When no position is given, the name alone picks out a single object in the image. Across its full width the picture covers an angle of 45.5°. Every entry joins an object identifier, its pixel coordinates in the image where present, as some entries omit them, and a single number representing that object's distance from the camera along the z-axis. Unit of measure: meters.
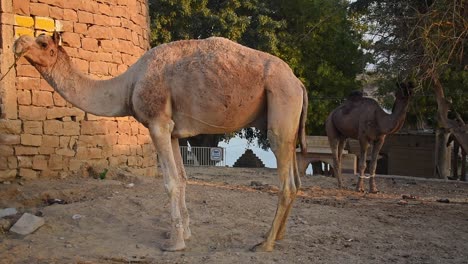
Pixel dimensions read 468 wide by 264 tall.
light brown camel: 6.70
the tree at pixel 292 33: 24.73
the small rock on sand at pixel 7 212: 7.95
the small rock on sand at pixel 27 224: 7.23
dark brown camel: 12.66
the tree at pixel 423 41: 9.58
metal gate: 23.14
